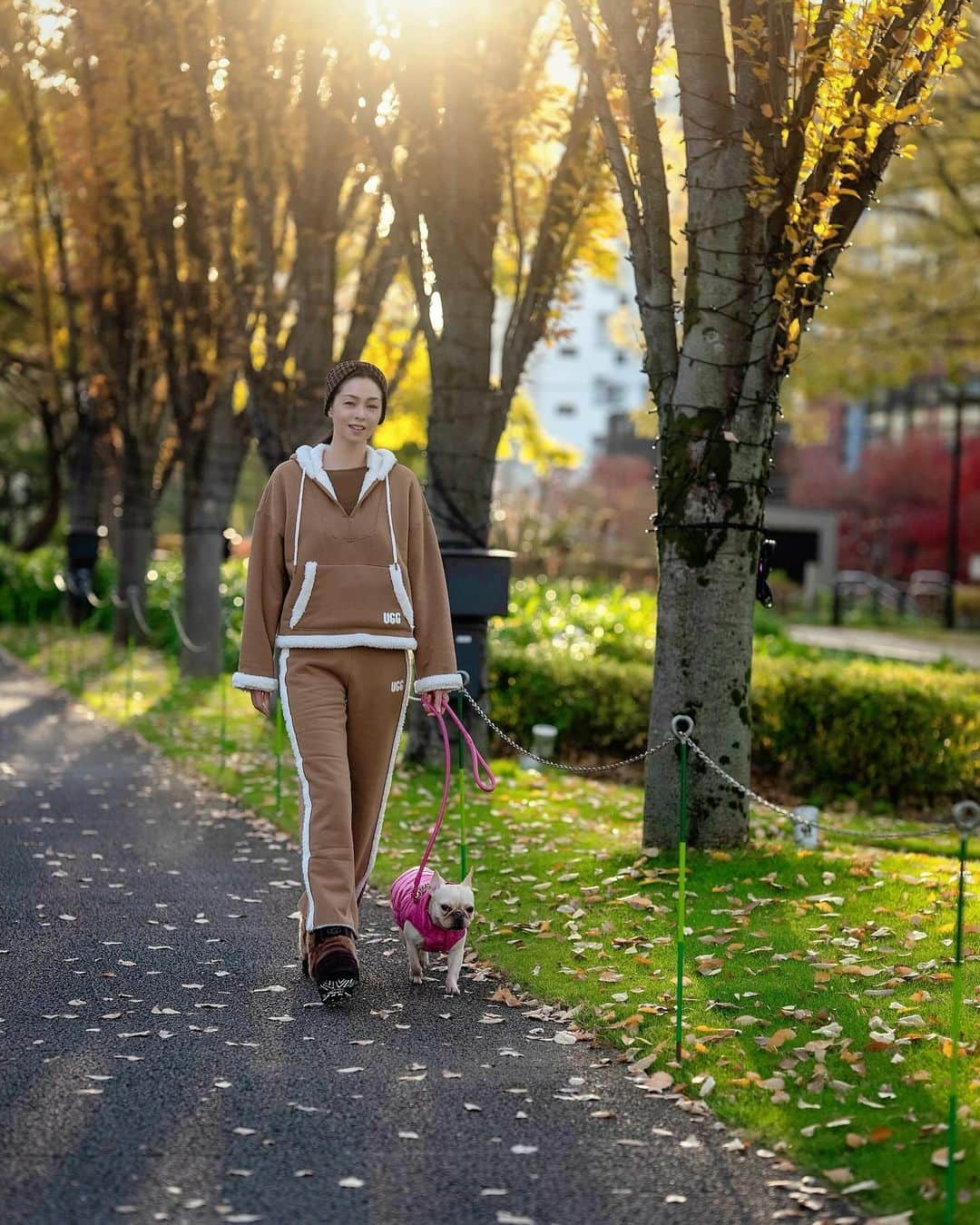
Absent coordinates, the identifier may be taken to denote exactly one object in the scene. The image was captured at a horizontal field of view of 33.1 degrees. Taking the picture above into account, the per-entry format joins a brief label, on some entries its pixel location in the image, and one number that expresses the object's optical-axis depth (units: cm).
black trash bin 1091
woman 592
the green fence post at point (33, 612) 2599
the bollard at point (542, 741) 1222
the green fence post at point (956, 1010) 404
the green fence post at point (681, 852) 531
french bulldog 586
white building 10300
